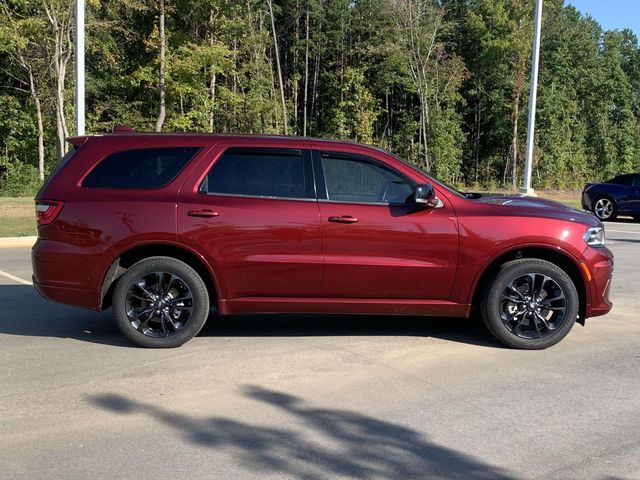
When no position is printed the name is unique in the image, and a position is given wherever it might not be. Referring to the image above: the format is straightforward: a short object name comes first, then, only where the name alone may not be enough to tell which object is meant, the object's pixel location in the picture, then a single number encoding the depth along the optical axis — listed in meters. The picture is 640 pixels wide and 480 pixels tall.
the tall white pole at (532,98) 21.12
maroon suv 5.54
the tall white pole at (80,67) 14.12
